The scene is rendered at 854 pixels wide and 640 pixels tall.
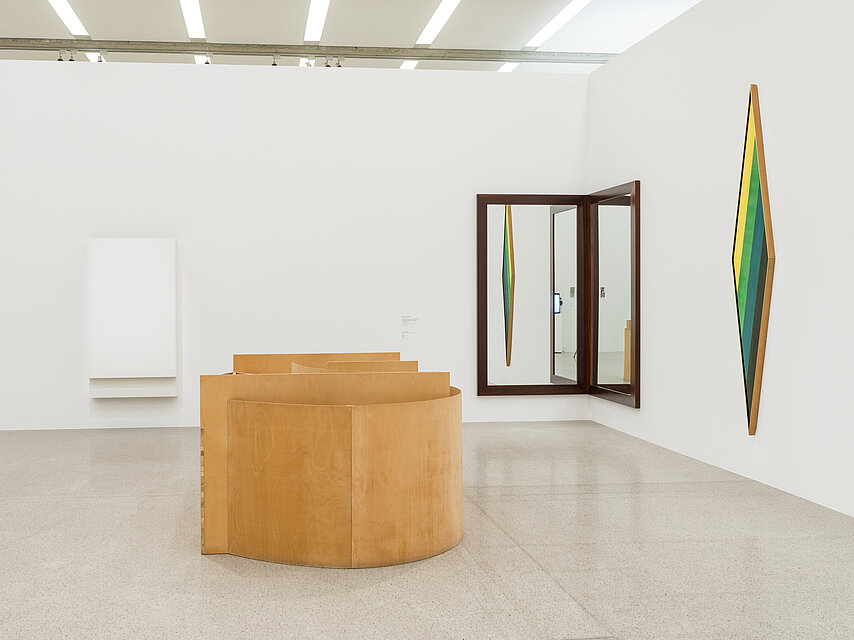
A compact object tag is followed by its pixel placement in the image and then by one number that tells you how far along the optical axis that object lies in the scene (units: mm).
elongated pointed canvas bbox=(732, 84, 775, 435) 5547
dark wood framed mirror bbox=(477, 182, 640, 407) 8500
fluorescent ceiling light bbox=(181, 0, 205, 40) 9242
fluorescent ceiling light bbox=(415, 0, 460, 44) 9352
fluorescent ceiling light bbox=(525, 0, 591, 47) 9242
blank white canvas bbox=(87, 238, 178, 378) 7980
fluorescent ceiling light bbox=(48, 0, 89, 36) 9289
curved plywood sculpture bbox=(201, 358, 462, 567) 3766
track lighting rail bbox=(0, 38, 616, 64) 10367
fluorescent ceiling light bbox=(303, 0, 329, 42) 9320
